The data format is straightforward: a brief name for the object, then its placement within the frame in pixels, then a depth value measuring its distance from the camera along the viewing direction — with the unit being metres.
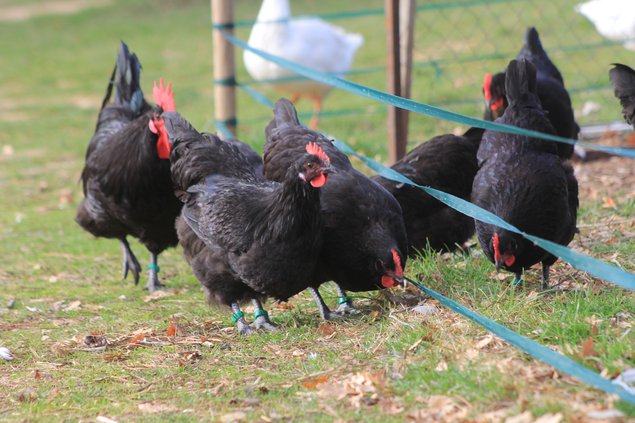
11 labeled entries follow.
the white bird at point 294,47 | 18.52
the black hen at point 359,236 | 8.84
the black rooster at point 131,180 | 11.34
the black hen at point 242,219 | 8.56
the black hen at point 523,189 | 8.96
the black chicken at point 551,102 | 12.49
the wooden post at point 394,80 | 12.73
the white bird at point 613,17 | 14.98
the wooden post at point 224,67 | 14.94
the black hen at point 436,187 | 10.75
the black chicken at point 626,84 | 9.75
